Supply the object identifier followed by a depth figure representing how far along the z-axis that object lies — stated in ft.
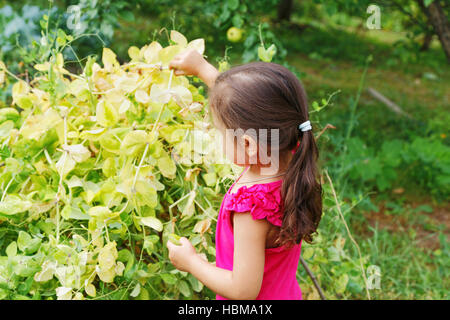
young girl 3.51
